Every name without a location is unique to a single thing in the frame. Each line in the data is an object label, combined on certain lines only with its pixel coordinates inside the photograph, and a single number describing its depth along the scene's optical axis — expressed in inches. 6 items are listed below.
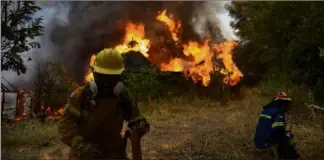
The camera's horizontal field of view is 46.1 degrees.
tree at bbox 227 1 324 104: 358.9
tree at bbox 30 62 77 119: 414.6
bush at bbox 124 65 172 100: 487.2
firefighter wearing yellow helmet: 121.9
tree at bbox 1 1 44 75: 346.6
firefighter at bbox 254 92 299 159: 204.2
